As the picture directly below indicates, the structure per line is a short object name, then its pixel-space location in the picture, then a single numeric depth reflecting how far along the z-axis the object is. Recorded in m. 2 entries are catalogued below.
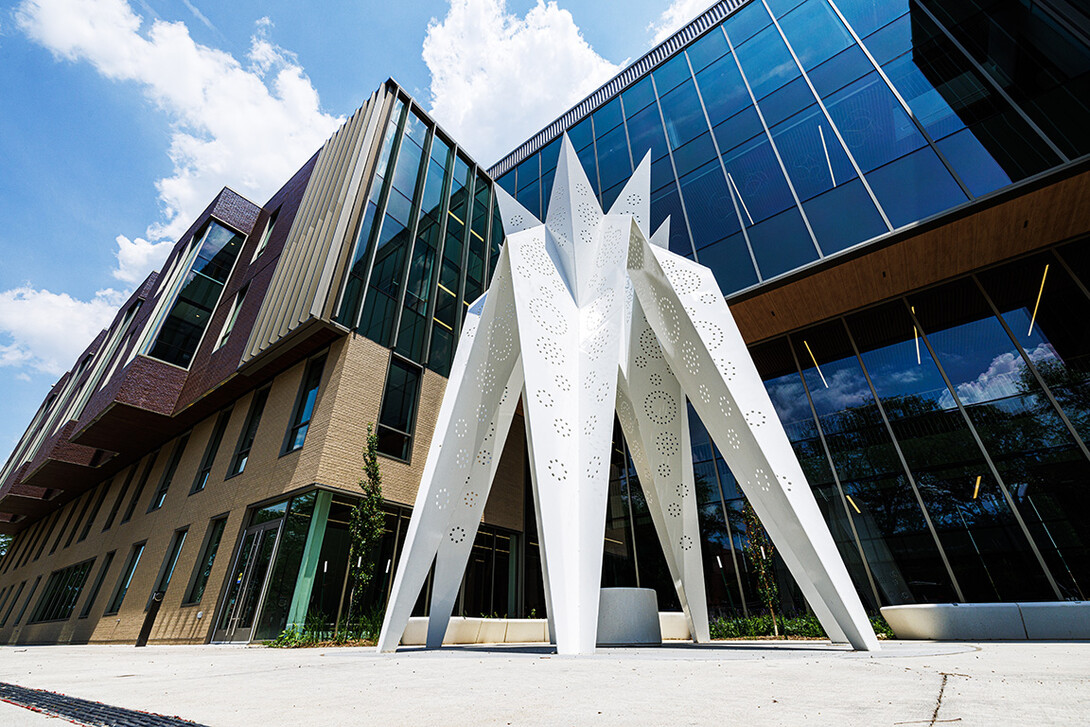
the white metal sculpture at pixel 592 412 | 6.17
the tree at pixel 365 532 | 12.40
